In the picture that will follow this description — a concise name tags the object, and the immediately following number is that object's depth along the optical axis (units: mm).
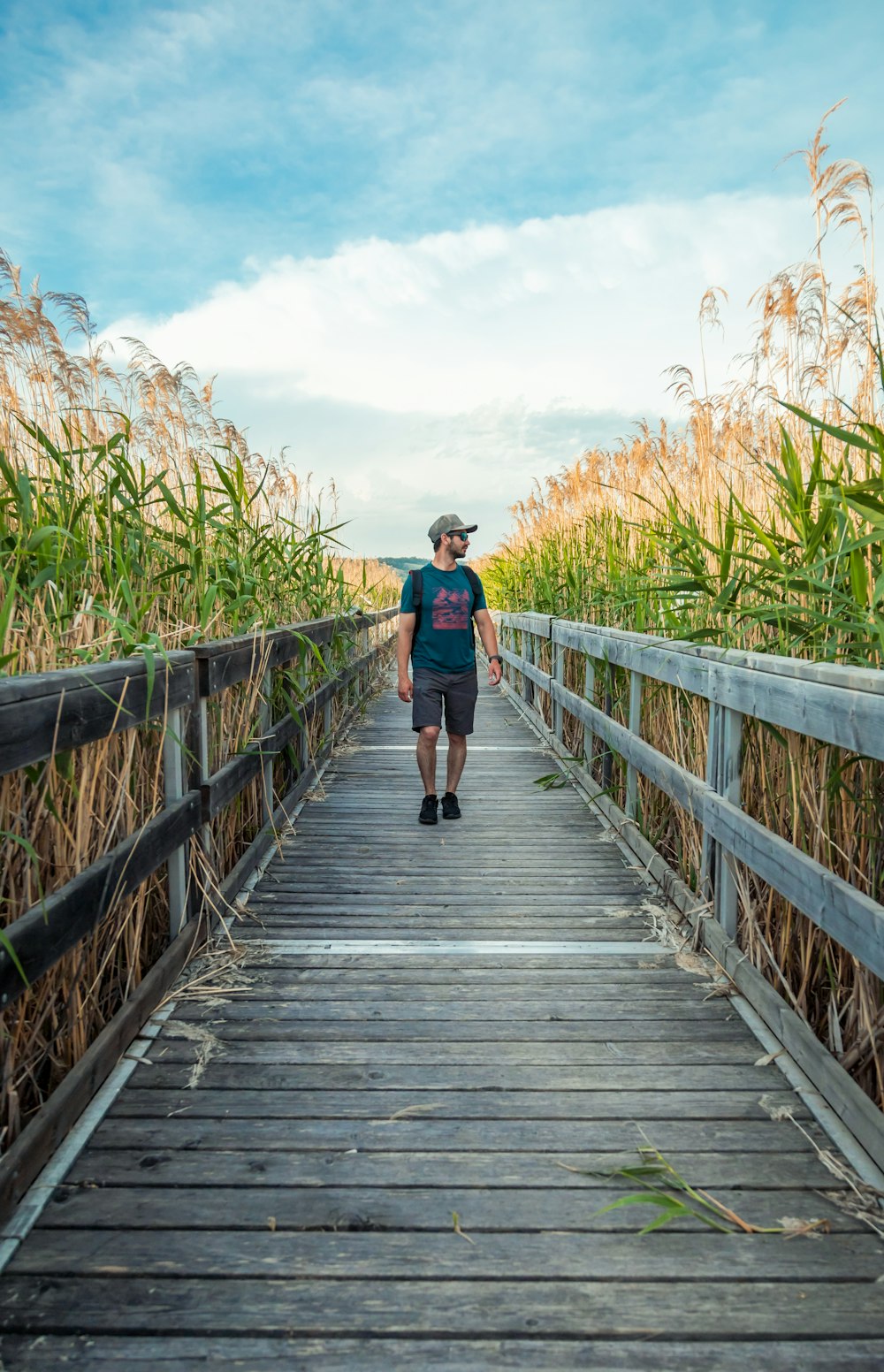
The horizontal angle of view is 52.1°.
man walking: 4961
